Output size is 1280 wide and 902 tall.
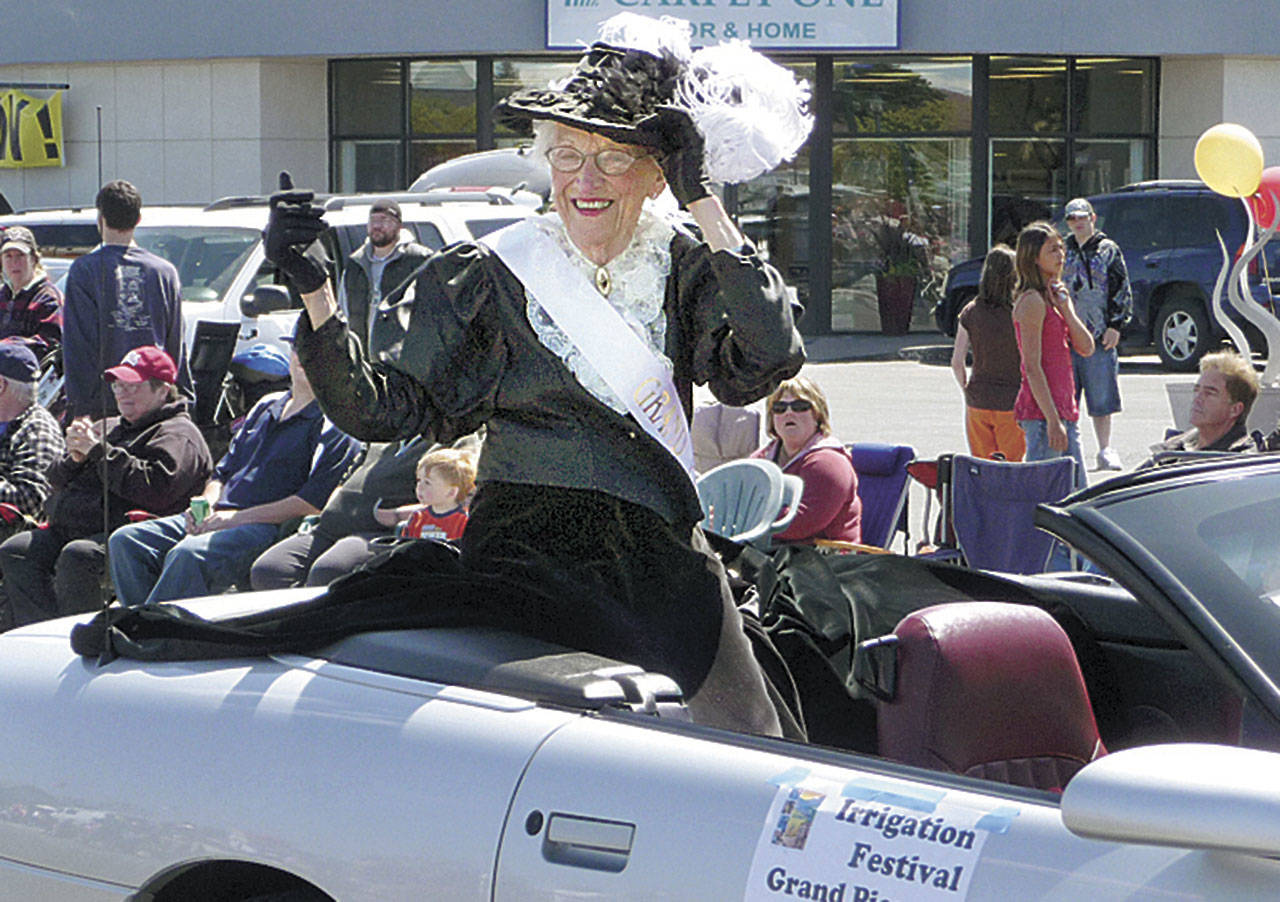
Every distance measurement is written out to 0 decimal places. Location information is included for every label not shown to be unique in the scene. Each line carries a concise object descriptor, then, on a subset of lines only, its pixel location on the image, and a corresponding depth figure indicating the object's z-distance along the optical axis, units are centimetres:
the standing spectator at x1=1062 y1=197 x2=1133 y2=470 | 2140
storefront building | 4215
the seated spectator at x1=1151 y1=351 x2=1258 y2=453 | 1331
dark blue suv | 3470
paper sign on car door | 446
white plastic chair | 1299
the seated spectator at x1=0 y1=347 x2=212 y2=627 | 1377
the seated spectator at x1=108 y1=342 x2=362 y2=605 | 1361
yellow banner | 4467
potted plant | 4344
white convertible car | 435
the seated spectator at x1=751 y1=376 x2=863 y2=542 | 1318
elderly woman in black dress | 632
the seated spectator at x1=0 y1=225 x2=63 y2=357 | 1966
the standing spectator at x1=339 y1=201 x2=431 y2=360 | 2149
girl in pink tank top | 1680
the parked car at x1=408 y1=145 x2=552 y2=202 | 3154
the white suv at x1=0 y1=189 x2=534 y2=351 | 2221
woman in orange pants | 1761
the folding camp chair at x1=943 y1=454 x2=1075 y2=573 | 1338
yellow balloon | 1790
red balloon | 1994
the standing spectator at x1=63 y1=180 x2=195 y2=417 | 1615
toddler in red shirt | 1227
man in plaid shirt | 1472
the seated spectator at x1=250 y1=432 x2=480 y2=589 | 1298
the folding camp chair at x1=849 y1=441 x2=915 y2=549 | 1433
